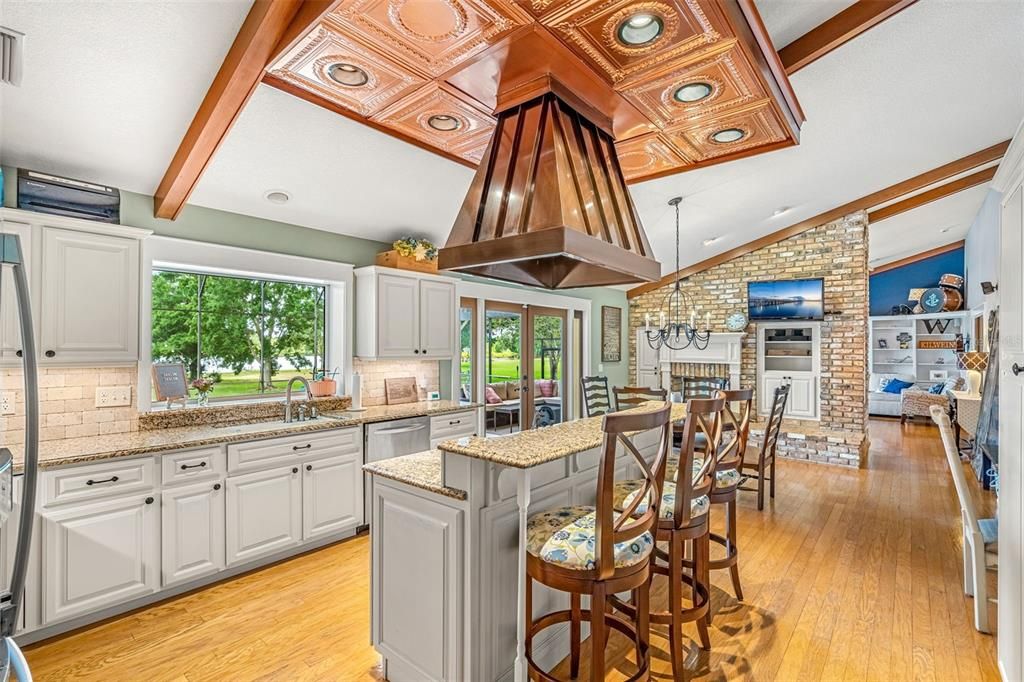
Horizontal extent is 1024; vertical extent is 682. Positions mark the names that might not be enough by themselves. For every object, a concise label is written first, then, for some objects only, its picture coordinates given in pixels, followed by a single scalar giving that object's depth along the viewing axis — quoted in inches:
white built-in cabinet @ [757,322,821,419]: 274.2
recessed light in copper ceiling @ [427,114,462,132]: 109.5
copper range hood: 84.4
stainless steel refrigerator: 42.9
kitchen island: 75.4
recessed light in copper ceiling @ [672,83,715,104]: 97.0
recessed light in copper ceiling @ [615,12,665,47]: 79.1
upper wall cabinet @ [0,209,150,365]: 103.8
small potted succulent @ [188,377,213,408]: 137.2
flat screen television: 266.5
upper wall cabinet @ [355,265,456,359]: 168.7
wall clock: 292.7
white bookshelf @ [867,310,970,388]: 373.1
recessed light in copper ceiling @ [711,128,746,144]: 115.5
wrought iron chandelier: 301.3
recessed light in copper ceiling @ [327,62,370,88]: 92.5
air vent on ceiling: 77.5
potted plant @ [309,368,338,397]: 157.2
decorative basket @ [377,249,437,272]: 176.6
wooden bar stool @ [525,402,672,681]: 65.5
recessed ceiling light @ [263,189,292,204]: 141.5
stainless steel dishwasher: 151.5
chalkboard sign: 131.5
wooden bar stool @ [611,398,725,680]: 80.6
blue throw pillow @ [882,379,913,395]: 381.7
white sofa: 385.2
